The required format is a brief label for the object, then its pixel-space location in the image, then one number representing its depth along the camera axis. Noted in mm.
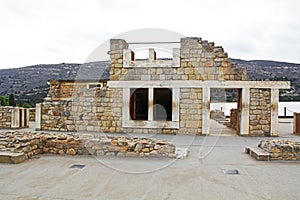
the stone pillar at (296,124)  12219
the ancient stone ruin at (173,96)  11398
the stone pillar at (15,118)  12969
